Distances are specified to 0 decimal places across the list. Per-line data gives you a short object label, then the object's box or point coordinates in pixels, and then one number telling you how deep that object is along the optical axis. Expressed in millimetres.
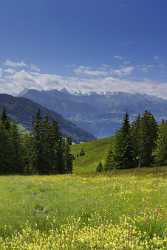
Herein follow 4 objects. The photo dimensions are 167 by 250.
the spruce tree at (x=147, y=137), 104312
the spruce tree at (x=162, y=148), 99688
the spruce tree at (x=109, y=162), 104250
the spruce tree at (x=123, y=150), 93438
